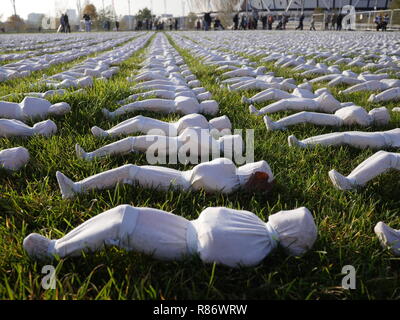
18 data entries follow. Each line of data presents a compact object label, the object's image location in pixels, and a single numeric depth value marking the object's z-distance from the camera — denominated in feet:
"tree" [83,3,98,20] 226.79
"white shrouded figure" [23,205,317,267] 3.85
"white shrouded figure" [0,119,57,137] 7.76
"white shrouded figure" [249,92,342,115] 10.16
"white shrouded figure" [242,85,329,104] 11.67
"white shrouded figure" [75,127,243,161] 6.76
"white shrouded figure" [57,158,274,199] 5.33
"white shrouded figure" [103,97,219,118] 10.06
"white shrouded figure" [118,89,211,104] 11.67
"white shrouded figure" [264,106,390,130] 8.66
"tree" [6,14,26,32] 172.52
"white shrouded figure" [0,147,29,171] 6.23
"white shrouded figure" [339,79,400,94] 13.17
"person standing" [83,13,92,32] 106.47
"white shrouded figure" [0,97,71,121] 9.02
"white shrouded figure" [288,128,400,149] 7.22
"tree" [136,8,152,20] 222.99
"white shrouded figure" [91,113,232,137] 7.86
